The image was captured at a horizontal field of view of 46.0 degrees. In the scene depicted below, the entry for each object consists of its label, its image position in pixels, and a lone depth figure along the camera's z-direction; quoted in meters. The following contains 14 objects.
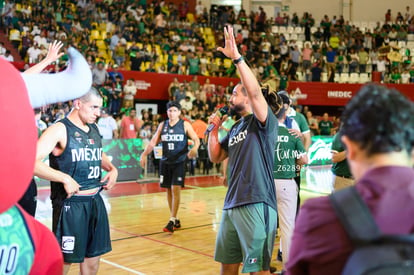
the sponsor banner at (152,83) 17.61
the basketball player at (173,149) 7.91
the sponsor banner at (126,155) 12.64
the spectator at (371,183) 1.53
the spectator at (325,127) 18.25
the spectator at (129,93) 16.28
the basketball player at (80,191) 4.20
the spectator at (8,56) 14.34
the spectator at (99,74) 15.06
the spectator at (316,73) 22.84
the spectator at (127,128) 13.94
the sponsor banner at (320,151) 16.89
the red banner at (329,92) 22.33
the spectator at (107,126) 13.20
